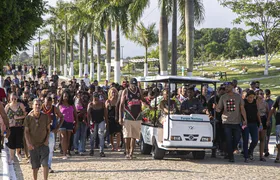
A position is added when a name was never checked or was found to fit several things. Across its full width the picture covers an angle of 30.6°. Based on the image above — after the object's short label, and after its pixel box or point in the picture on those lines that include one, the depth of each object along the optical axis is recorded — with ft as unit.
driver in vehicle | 41.16
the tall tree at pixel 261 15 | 147.54
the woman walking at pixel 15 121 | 38.96
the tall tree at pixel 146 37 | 161.17
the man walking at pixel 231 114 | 40.86
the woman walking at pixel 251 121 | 41.50
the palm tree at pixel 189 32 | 79.00
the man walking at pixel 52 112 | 36.11
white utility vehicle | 39.01
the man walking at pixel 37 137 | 29.73
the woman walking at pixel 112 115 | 48.44
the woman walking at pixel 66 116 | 42.14
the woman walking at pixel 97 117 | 44.42
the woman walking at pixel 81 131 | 45.03
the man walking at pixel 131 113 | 41.65
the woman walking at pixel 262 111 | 43.34
